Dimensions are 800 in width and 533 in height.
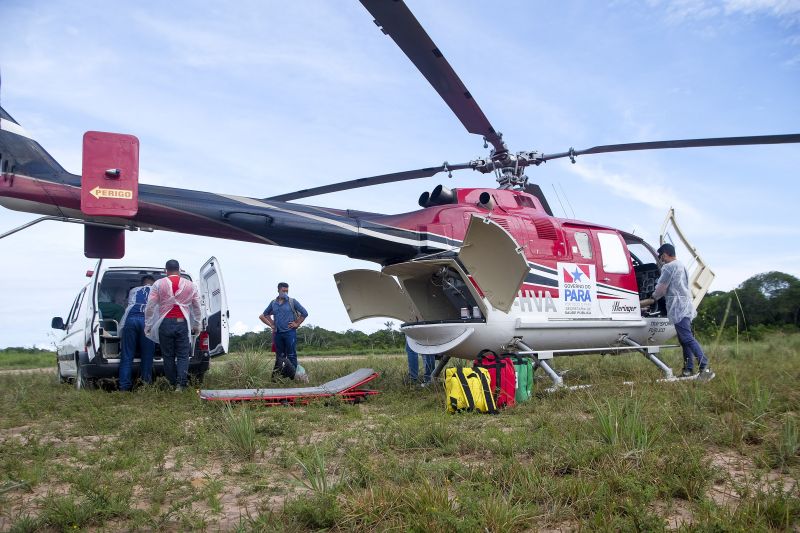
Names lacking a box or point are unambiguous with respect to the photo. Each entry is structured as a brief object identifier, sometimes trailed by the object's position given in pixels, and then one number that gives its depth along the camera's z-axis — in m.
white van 8.14
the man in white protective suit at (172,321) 7.76
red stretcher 6.44
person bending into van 8.13
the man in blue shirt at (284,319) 9.53
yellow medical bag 6.03
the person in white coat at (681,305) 7.80
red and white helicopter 6.48
